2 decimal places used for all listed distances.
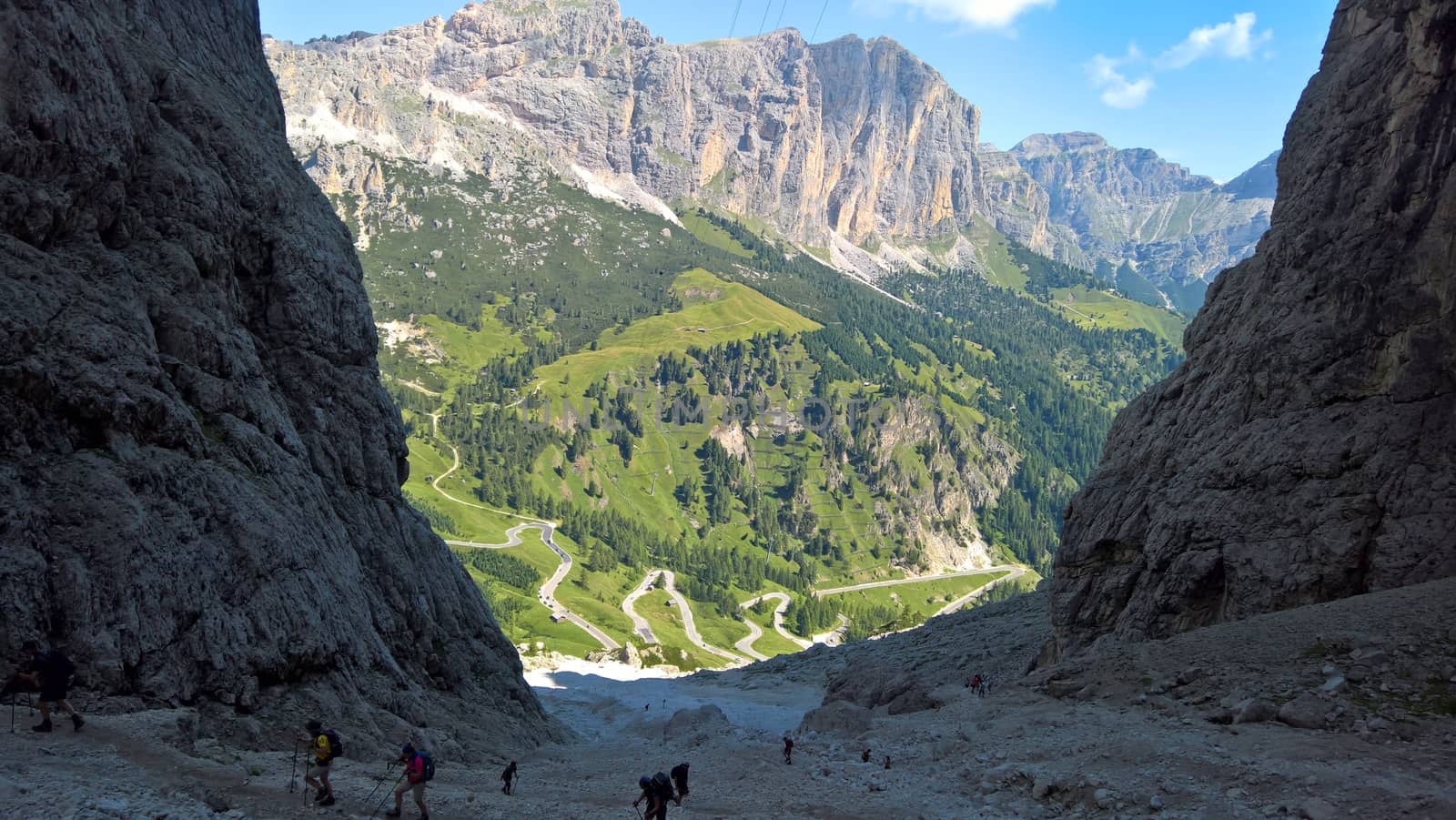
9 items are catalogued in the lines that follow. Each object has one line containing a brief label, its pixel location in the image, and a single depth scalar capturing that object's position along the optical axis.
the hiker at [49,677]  24.38
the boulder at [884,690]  63.94
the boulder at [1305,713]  32.97
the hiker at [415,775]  25.08
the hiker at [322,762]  25.28
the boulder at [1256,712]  34.69
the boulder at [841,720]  55.94
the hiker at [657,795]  27.19
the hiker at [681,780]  31.52
